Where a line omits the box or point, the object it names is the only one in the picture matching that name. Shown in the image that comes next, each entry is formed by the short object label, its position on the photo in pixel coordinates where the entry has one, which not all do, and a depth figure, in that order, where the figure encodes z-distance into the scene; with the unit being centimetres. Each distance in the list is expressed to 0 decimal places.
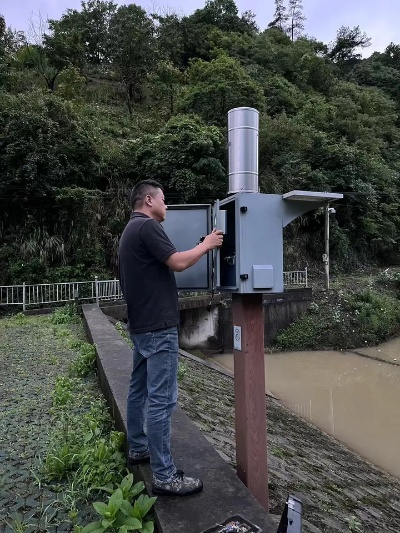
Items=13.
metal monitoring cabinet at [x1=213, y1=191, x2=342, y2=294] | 216
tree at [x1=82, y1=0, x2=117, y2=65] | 2822
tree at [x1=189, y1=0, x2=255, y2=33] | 3509
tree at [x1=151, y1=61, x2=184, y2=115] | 2417
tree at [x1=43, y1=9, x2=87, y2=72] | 2417
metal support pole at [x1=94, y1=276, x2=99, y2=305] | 1255
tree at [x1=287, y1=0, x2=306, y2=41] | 4781
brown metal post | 225
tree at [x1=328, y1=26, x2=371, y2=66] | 4344
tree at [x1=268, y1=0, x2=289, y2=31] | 4819
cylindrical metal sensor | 230
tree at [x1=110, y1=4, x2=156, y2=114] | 2468
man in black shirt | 206
